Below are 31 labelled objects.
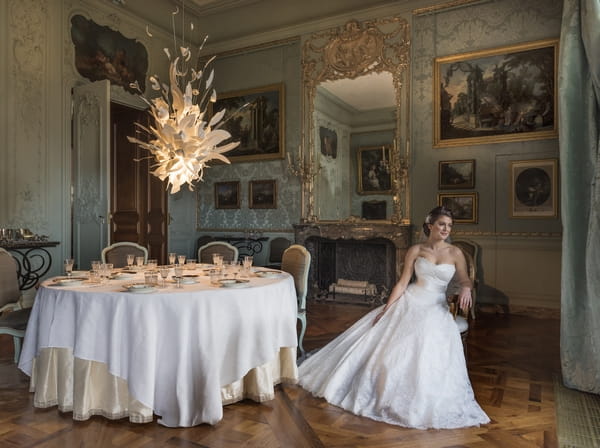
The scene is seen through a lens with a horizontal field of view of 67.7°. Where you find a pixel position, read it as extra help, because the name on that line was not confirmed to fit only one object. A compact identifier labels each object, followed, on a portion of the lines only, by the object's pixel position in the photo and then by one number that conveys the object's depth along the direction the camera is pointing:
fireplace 6.47
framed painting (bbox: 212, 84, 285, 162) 7.55
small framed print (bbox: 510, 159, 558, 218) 5.71
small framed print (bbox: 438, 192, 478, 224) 6.11
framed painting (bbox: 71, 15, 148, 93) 6.47
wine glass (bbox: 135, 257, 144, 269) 3.58
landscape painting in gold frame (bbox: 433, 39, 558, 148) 5.75
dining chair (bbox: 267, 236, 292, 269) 7.12
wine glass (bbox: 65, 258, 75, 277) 3.12
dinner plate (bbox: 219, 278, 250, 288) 2.83
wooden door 7.54
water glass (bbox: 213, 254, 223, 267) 3.47
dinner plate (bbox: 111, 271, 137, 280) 3.14
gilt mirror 6.57
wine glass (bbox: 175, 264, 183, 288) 2.89
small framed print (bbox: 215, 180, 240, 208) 7.98
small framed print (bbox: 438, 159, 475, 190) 6.14
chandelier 3.17
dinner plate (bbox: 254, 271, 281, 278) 3.37
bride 2.68
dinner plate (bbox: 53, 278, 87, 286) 2.87
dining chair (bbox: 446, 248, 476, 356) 3.21
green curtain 3.25
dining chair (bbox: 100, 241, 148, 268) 4.42
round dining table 2.52
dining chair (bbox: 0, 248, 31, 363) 3.15
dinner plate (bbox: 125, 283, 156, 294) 2.64
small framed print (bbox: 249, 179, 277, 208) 7.60
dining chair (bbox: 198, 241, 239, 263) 4.73
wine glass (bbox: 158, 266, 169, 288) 3.10
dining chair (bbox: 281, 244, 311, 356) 3.88
